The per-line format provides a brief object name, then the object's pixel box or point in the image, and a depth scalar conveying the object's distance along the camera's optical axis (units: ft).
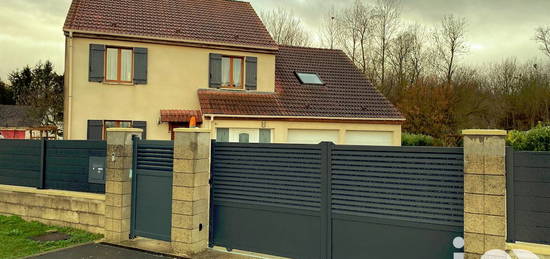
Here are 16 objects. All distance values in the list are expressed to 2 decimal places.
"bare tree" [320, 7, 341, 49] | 111.97
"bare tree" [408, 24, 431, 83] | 109.60
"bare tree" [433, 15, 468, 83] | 112.16
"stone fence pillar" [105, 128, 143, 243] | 25.64
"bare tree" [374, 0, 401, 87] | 108.17
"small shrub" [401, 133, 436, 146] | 76.79
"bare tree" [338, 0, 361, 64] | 109.50
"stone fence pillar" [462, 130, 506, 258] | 16.43
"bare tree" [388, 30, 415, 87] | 108.27
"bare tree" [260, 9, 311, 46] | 111.55
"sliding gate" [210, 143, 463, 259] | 17.74
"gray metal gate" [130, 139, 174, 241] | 24.43
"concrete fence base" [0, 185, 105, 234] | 27.45
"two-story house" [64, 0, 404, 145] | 49.37
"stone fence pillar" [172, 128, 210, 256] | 22.70
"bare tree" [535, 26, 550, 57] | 99.76
